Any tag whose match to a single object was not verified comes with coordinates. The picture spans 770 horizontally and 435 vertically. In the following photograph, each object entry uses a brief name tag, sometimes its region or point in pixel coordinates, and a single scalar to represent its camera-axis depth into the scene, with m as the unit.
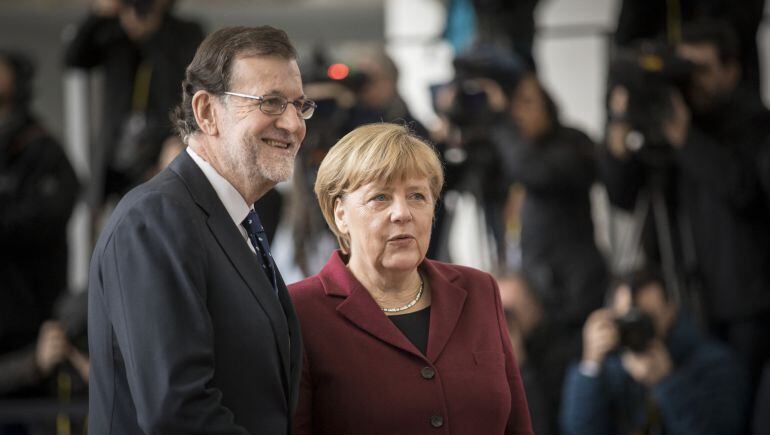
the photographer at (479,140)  9.48
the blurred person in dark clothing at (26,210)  10.23
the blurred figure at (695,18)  9.90
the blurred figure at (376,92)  9.24
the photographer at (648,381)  8.68
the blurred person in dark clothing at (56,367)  9.55
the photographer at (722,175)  9.05
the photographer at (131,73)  9.59
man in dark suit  3.99
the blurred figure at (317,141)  9.02
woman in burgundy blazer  4.71
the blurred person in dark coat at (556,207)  9.91
